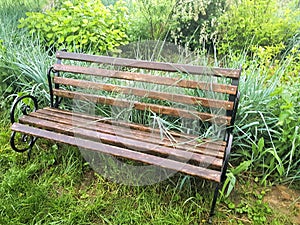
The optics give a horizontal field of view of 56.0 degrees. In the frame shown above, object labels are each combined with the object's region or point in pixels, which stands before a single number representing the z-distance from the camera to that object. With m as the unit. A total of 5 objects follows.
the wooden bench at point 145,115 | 1.73
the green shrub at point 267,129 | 1.90
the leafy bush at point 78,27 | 3.19
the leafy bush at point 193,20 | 3.82
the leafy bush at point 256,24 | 3.54
